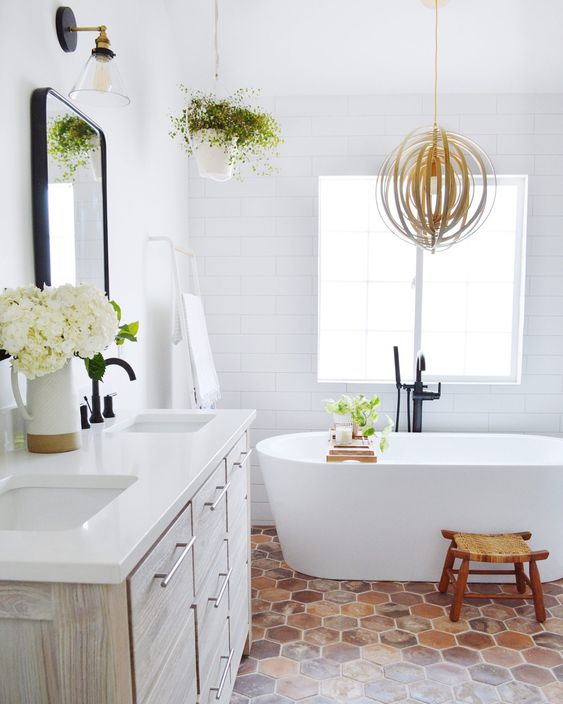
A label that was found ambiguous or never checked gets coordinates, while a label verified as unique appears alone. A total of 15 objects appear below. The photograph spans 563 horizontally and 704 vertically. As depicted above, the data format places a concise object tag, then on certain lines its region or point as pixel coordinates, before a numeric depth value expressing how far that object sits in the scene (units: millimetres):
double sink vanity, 938
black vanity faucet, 1983
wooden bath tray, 2998
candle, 3213
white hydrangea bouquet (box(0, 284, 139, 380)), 1405
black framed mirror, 1730
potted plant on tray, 3299
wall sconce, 1786
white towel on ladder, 2926
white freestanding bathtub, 2881
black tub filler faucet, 3477
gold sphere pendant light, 2445
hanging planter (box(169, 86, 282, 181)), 2734
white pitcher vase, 1558
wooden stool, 2627
